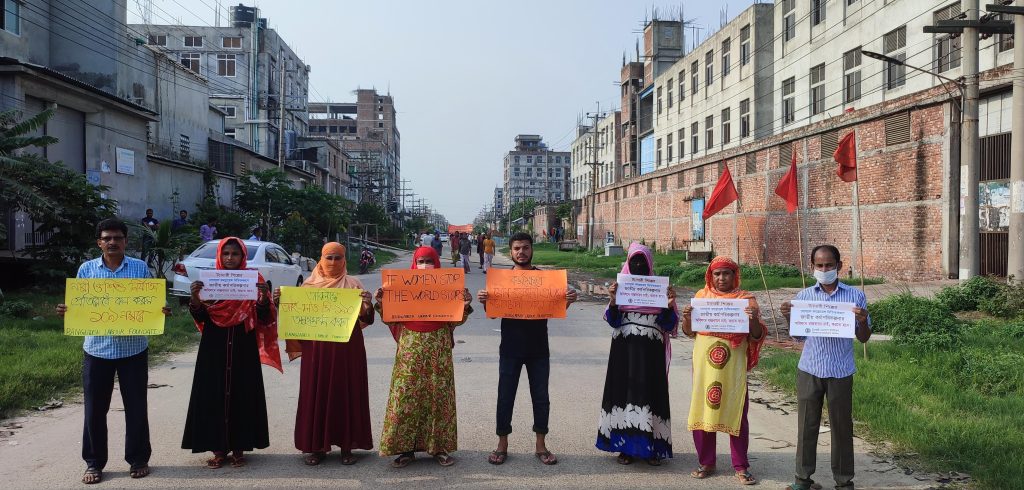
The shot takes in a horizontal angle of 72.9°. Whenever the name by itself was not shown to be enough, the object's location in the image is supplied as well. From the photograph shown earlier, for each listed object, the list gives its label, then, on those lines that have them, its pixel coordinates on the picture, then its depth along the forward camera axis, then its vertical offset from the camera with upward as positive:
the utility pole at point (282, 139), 30.45 +4.59
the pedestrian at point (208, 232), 21.43 +0.34
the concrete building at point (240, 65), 47.41 +12.82
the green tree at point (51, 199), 12.53 +0.83
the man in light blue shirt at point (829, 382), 4.46 -0.89
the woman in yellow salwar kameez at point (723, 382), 4.83 -0.97
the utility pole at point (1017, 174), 11.47 +1.18
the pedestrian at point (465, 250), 26.95 -0.25
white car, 13.34 -0.44
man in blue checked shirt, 4.80 -0.96
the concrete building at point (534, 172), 141.00 +14.71
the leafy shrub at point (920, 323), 8.77 -1.12
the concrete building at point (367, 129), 94.00 +17.74
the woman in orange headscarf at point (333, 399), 5.08 -1.15
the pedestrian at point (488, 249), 24.36 -0.19
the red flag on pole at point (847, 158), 9.62 +1.21
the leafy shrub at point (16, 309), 11.15 -1.08
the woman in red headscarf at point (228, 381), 5.03 -1.01
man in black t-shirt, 5.21 -0.95
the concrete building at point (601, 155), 59.03 +8.66
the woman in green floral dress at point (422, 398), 4.98 -1.12
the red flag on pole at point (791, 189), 10.07 +0.82
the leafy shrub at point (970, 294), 12.38 -0.89
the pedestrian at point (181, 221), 21.88 +0.71
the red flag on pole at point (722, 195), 9.96 +0.72
